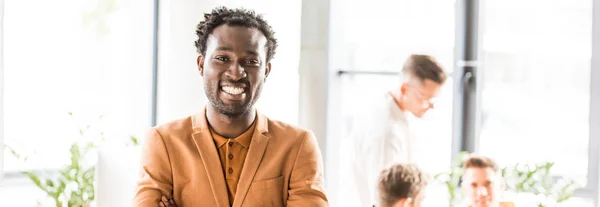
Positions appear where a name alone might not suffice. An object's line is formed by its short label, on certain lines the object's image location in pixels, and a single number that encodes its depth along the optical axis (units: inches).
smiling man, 89.0
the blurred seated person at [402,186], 119.3
